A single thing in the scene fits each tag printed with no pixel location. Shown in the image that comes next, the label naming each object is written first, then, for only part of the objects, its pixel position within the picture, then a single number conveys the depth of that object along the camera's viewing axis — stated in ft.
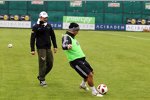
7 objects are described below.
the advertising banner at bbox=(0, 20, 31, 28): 203.92
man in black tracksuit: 44.96
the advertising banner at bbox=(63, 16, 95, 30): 204.64
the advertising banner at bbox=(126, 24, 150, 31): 202.08
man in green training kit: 40.84
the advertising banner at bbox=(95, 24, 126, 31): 206.08
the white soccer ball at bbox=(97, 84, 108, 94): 42.14
